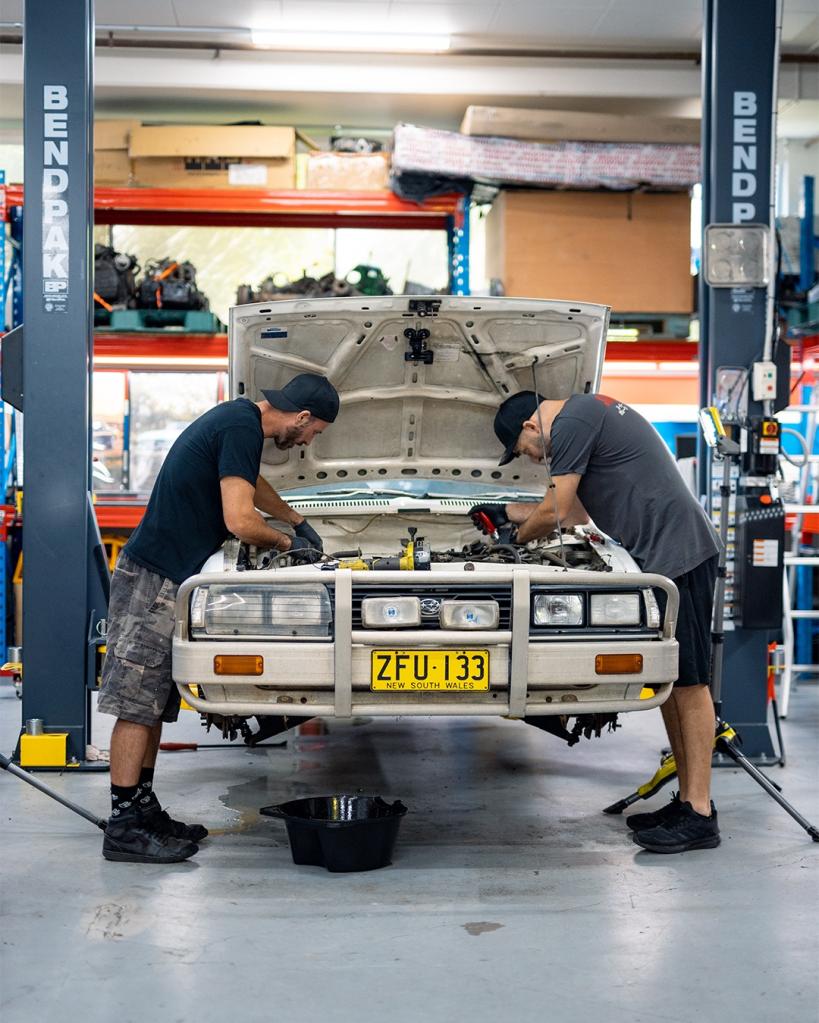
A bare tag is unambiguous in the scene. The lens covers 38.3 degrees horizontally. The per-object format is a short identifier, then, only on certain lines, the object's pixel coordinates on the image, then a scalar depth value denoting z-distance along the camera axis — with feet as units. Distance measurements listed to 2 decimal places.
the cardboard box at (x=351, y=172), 27.35
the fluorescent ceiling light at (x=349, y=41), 27.63
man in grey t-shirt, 12.44
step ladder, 20.77
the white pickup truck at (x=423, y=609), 11.15
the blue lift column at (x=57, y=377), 15.72
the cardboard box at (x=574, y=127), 25.91
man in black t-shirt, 11.95
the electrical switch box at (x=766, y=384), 16.29
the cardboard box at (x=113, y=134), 26.94
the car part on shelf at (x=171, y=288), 26.16
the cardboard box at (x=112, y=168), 27.14
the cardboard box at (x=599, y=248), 26.07
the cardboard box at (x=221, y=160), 27.12
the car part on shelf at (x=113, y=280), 26.30
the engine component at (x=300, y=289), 25.90
